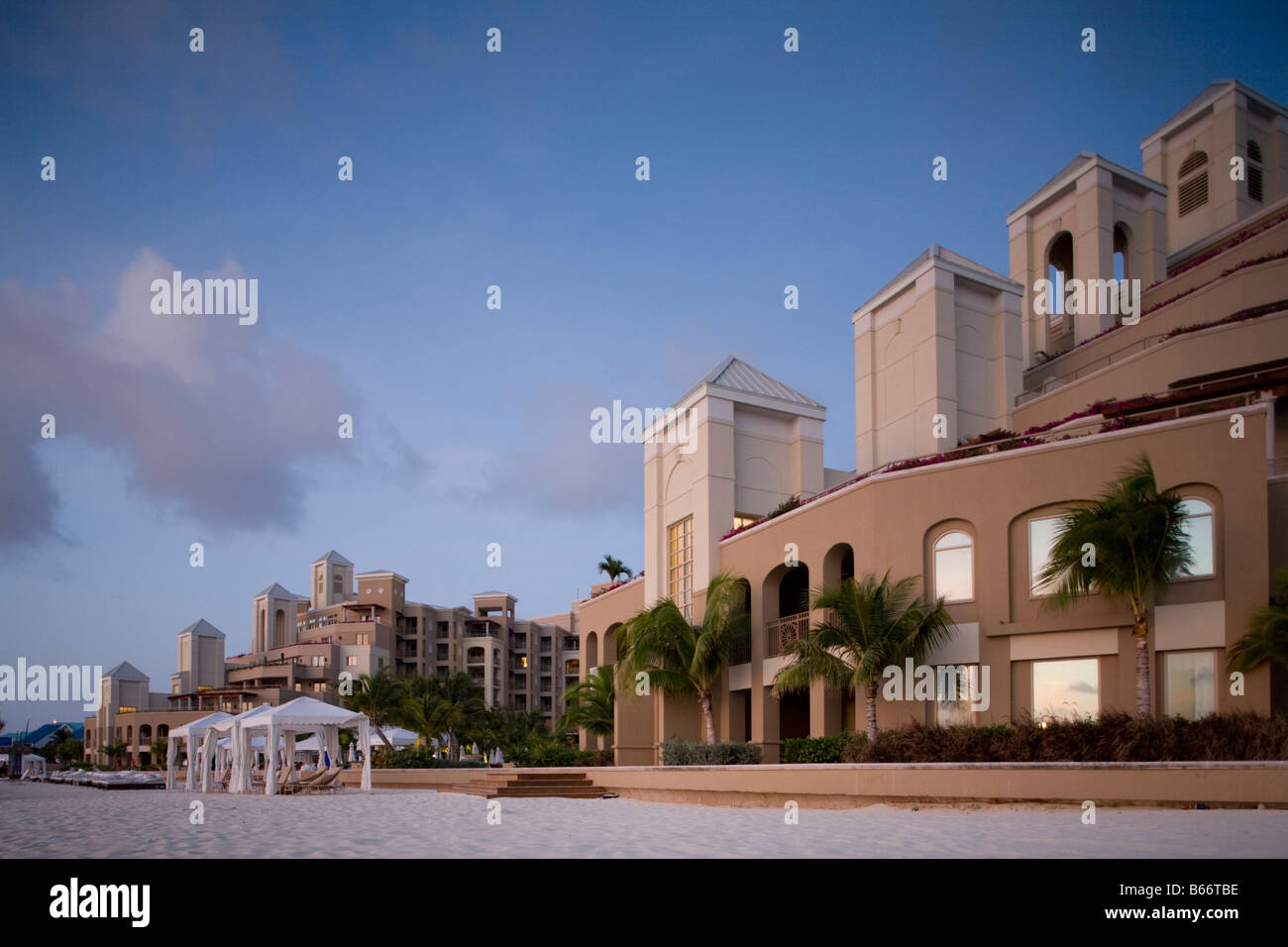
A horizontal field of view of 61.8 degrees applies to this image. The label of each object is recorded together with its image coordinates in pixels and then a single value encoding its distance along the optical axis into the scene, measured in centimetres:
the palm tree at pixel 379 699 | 6153
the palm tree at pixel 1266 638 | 1762
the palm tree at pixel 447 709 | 5491
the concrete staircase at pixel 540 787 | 2688
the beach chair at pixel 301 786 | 2948
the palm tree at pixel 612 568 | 5370
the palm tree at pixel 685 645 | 2802
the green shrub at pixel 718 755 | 2442
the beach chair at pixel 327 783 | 2962
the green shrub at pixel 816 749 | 2225
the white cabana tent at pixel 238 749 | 2911
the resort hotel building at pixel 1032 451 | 2000
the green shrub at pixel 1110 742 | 1568
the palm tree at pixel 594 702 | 3572
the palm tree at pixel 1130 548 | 1830
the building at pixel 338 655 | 9631
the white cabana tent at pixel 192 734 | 3275
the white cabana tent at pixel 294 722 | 2745
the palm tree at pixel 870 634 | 2170
